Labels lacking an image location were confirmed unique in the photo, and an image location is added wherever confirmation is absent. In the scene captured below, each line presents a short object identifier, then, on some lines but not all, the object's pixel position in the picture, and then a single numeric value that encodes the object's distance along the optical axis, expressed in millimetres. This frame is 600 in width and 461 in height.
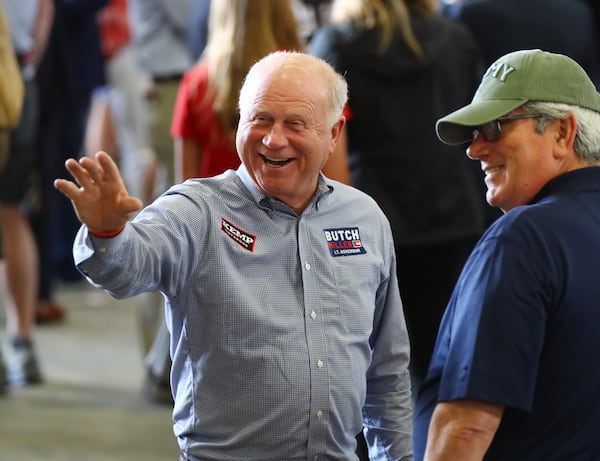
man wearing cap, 4070
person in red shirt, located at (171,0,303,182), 6973
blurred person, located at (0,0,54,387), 9156
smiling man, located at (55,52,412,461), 4215
